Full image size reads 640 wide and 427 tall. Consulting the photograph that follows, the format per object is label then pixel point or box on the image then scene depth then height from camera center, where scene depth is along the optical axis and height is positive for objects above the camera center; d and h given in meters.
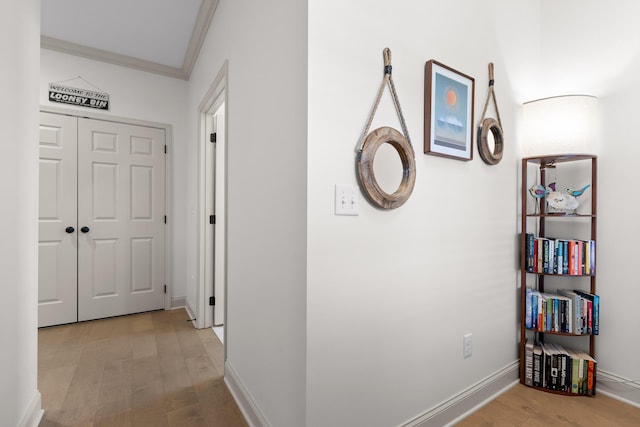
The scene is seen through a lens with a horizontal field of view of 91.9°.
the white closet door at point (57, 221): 2.84 -0.11
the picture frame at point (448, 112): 1.47 +0.51
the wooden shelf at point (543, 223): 1.86 -0.06
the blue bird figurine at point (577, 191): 1.86 +0.14
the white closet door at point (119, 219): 3.01 -0.10
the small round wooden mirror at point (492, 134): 1.74 +0.45
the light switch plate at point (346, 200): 1.17 +0.04
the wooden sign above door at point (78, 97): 2.87 +1.08
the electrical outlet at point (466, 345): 1.66 -0.72
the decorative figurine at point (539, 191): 1.94 +0.14
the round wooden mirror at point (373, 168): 1.22 +0.18
